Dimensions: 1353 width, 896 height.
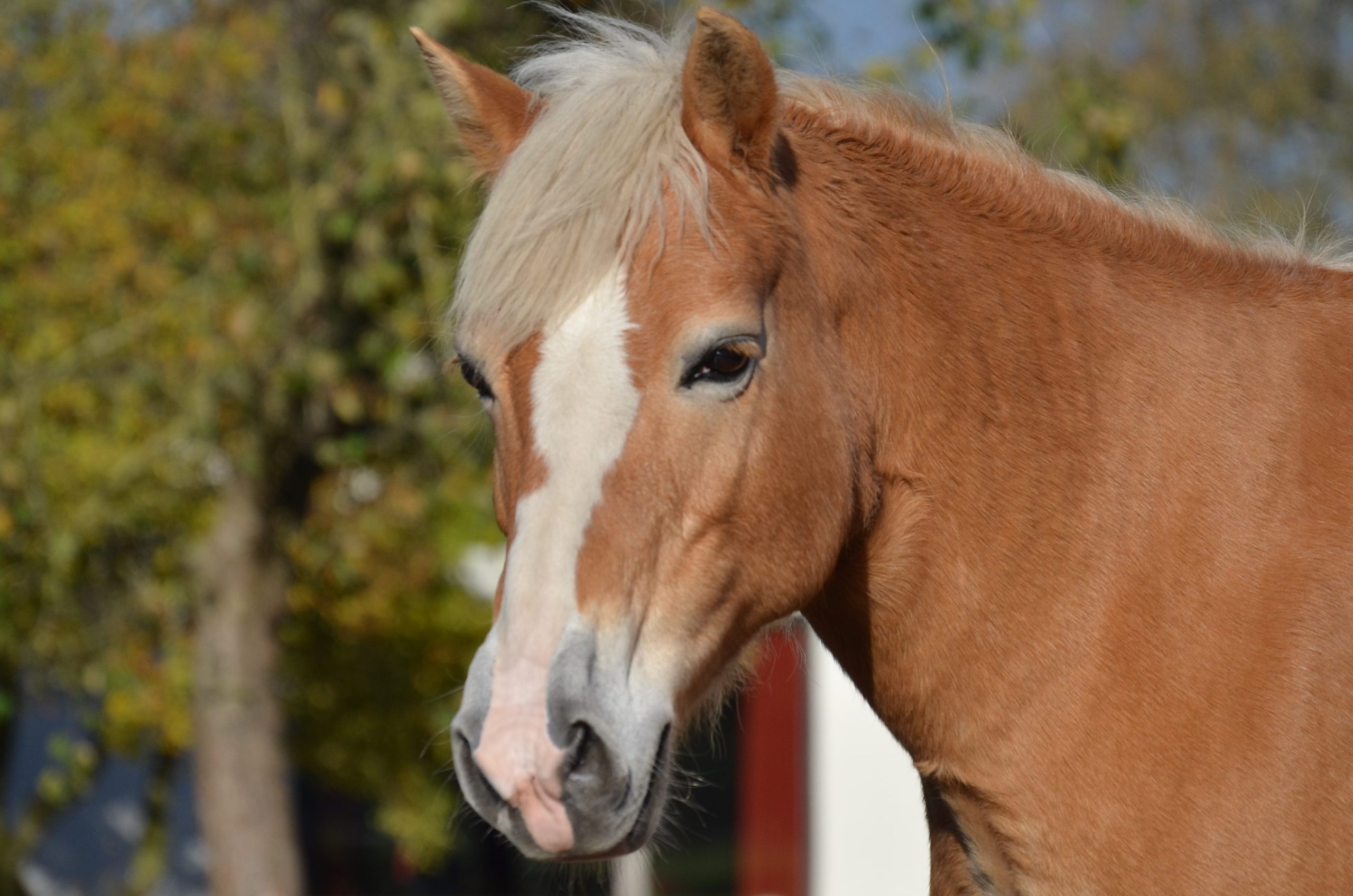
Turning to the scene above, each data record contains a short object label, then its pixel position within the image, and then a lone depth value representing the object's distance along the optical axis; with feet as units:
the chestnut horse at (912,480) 12.96
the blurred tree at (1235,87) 97.96
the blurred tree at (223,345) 38.45
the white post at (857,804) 58.65
